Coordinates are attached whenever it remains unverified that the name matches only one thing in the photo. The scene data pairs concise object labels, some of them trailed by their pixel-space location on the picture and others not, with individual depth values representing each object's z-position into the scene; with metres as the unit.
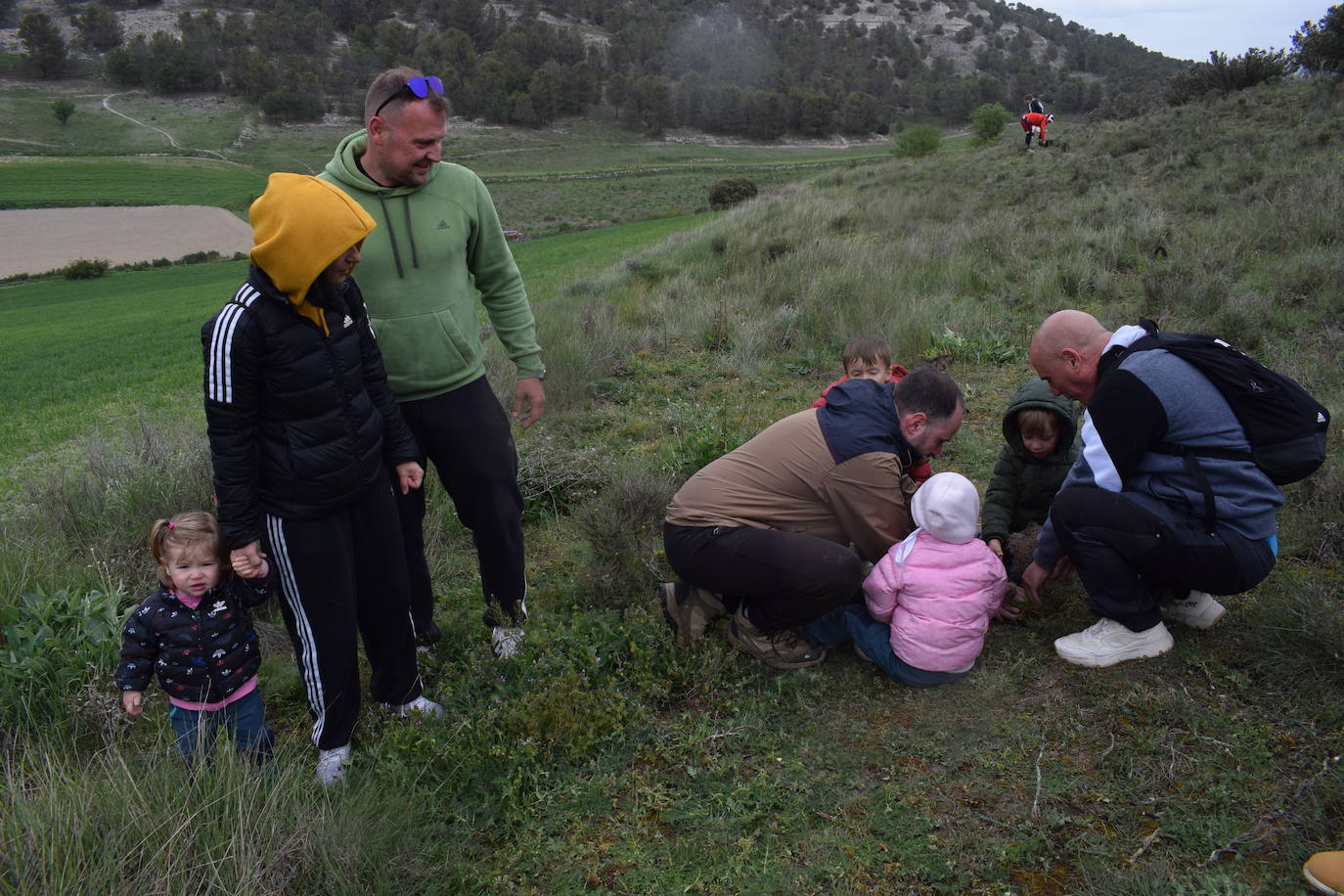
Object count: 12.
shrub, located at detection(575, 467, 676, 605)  3.78
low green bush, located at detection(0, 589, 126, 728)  2.90
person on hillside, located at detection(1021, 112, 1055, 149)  20.69
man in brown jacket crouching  3.04
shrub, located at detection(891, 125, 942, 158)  36.22
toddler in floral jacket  2.67
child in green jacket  3.72
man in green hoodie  2.96
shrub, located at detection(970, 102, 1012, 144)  36.56
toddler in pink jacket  2.94
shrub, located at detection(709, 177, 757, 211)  36.12
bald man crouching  2.78
